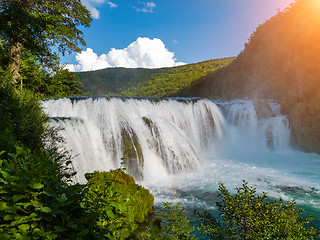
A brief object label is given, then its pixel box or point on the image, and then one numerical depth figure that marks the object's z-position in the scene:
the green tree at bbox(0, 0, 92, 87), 9.33
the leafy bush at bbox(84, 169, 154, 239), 1.76
